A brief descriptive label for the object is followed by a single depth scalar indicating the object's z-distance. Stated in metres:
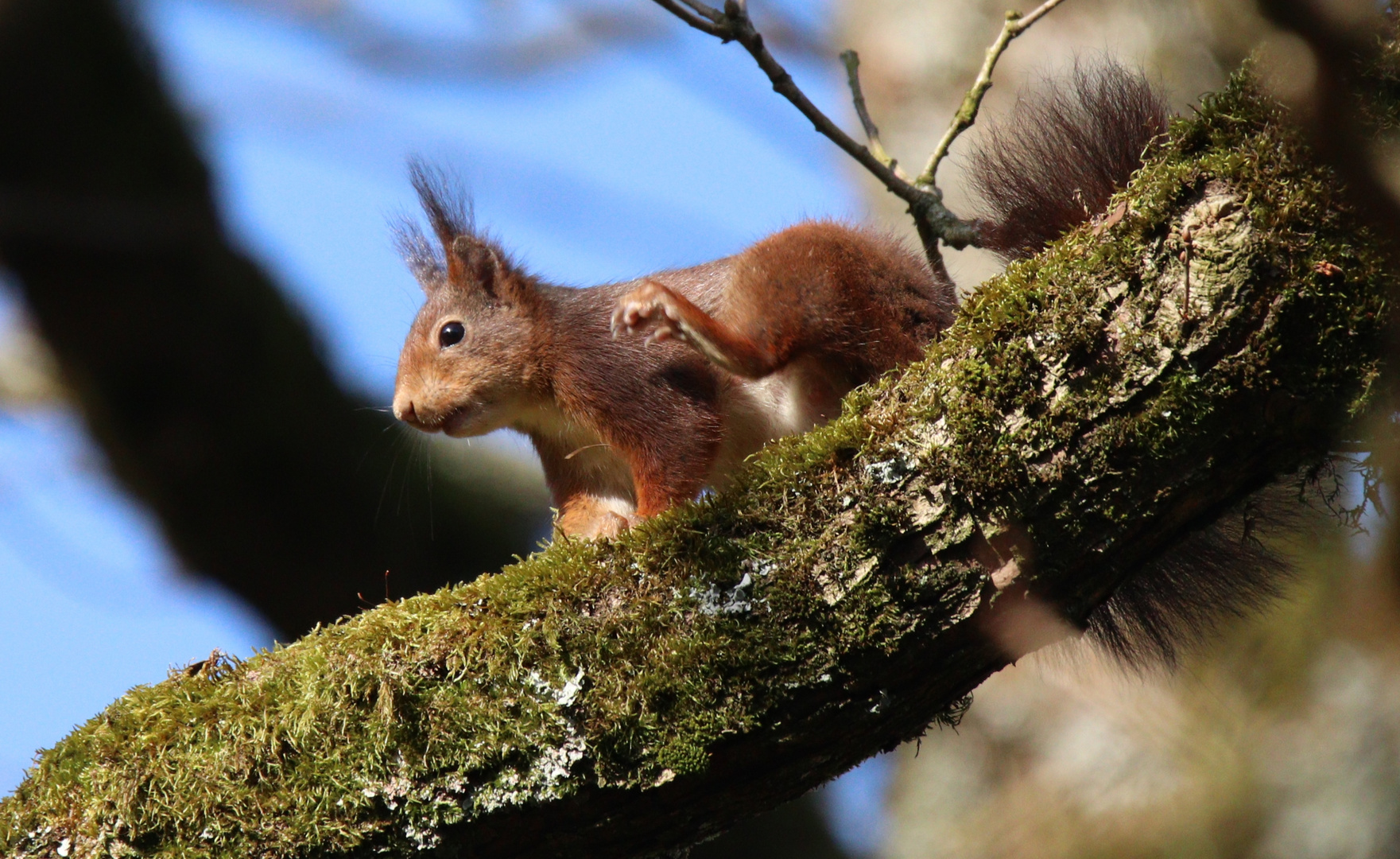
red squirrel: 5.19
